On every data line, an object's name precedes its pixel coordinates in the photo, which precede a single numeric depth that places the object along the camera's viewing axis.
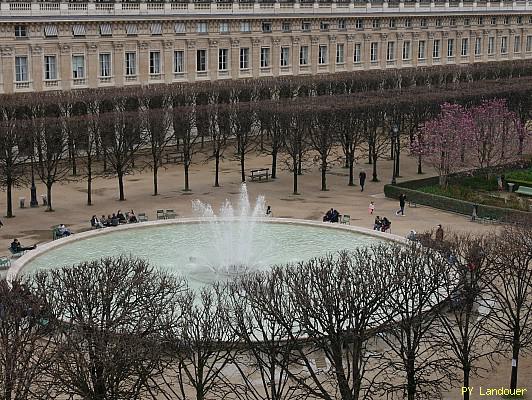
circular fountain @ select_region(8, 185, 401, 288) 34.16
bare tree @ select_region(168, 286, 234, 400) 22.89
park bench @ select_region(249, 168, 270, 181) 57.59
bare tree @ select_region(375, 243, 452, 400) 24.48
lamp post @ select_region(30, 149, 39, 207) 50.09
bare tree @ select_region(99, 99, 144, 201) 51.50
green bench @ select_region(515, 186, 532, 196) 51.25
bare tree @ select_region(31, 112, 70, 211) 49.00
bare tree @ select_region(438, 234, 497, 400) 25.48
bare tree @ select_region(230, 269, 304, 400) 23.34
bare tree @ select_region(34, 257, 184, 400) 21.91
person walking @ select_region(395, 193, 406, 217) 47.03
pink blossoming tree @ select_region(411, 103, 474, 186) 51.94
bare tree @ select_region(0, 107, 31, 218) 47.92
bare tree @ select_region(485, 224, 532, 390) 26.31
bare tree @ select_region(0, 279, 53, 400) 21.38
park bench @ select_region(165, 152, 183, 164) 62.90
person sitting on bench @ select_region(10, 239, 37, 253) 38.41
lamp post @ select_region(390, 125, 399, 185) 54.81
